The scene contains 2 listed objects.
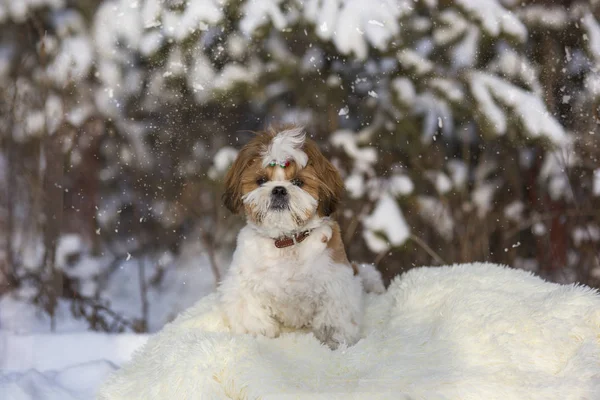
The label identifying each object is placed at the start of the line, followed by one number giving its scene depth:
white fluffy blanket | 1.86
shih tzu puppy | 2.39
